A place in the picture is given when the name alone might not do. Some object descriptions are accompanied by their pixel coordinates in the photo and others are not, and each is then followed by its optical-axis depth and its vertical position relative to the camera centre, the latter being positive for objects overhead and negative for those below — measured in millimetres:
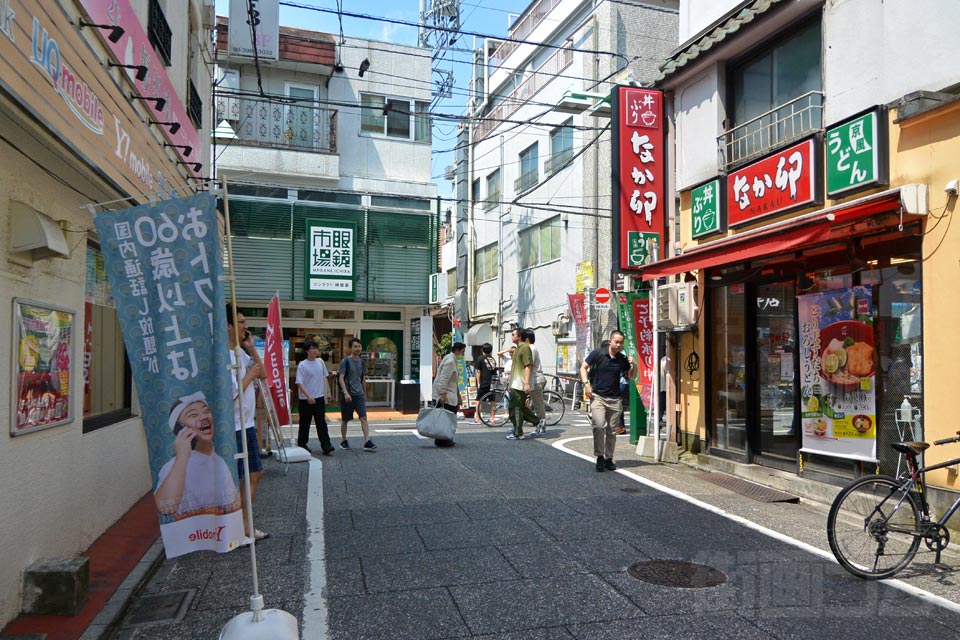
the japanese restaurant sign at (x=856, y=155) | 6914 +2021
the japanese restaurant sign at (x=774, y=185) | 7938 +2010
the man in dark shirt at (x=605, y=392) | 9383 -685
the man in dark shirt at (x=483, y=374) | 15539 -700
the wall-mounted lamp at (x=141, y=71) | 6846 +2881
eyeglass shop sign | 17531 +2186
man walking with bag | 11820 -759
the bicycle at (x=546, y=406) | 14969 -1394
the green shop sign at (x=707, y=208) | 9633 +1991
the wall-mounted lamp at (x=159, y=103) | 7876 +2849
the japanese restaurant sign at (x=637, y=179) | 10414 +2558
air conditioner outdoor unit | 9945 +580
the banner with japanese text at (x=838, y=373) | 7168 -330
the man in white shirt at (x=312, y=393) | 10703 -795
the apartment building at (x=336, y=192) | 17594 +4167
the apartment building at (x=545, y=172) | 21875 +6450
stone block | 4348 -1602
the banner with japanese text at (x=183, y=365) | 3816 -123
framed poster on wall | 4418 -163
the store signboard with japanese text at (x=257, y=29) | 13312 +6307
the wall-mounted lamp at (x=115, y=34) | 6105 +2848
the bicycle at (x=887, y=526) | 5113 -1386
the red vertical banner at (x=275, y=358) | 9992 -217
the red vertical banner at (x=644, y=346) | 10914 -38
